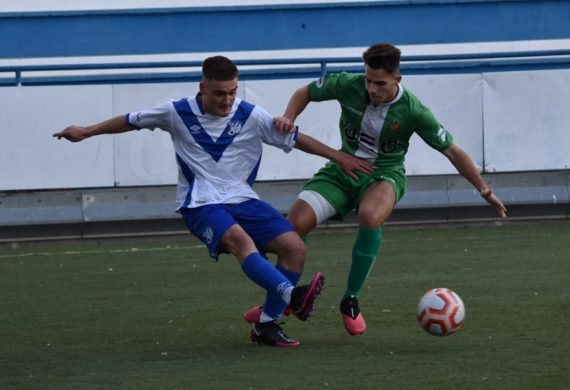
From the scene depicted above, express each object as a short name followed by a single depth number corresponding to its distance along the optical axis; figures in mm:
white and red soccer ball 14523
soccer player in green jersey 15773
